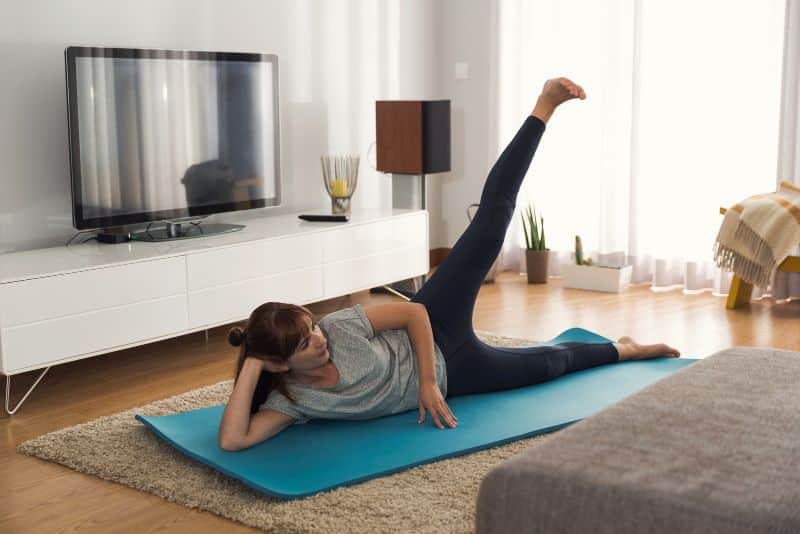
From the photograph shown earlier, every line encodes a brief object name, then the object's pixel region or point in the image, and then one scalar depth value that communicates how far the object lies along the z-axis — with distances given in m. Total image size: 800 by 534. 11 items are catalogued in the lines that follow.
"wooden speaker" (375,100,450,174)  5.17
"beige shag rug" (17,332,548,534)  2.37
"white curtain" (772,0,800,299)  4.95
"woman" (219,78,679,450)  2.71
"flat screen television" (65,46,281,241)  3.92
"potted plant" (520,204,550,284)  5.76
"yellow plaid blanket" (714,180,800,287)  4.62
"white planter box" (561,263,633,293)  5.44
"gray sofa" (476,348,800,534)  1.58
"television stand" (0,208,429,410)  3.39
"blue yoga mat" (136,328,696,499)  2.62
